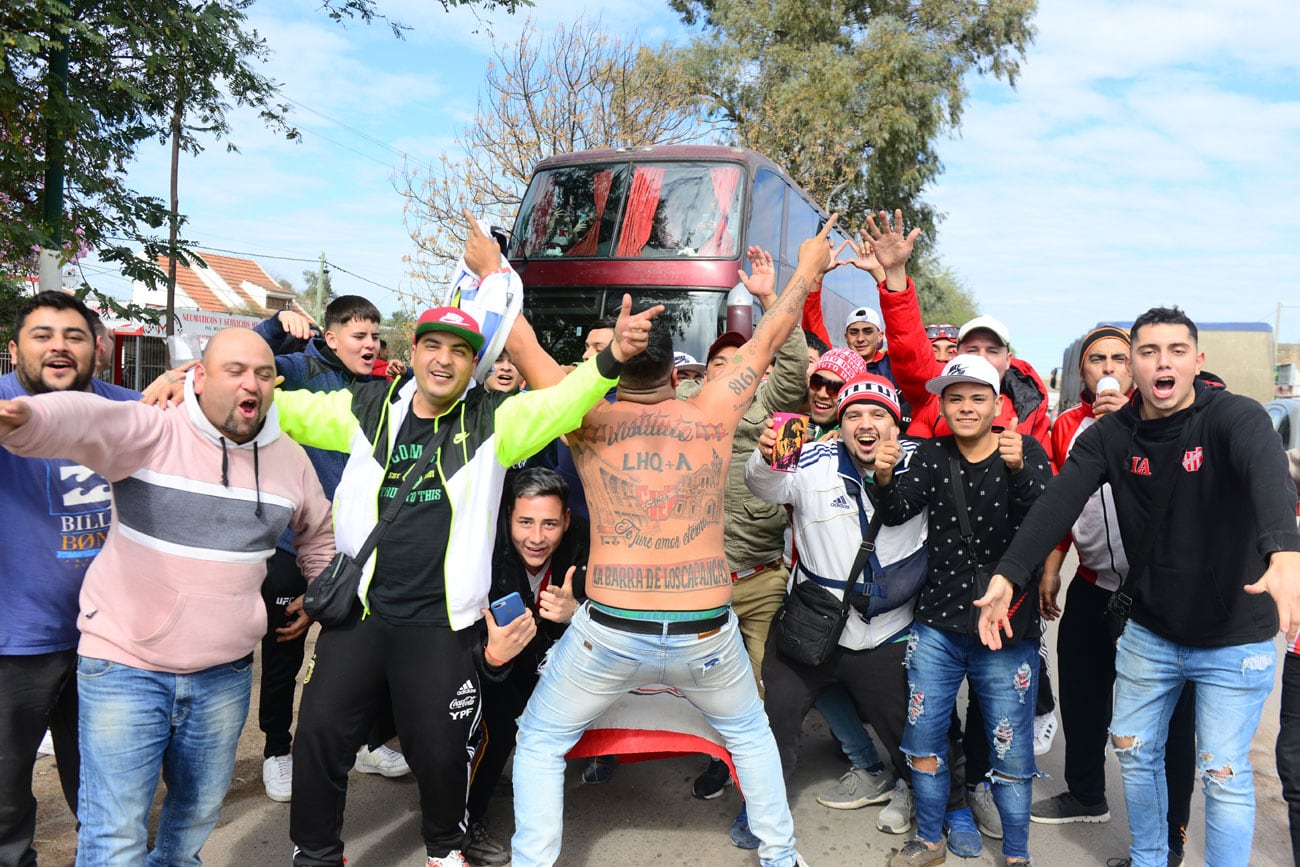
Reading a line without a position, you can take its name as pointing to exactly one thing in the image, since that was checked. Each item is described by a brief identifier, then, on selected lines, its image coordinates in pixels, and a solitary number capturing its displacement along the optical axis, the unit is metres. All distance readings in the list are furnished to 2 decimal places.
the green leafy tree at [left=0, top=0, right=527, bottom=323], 5.58
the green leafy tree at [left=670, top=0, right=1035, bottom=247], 20.31
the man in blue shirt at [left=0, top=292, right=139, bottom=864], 2.83
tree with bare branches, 16.25
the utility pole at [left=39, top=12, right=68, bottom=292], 5.65
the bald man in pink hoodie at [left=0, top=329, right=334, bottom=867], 2.60
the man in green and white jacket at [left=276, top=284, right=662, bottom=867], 3.01
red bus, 8.05
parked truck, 15.63
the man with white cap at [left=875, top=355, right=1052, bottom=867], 3.47
